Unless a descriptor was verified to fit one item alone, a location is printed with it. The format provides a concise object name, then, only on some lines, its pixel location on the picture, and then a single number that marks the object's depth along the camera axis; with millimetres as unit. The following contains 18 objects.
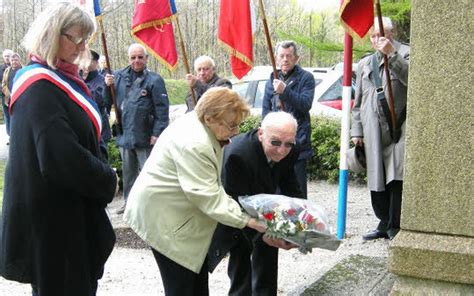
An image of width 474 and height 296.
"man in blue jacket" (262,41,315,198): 5887
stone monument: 2473
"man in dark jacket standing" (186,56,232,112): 6623
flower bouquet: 3404
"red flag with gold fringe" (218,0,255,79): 5738
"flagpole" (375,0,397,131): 4699
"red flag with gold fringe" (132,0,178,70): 6316
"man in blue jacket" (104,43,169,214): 7094
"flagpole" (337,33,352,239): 5441
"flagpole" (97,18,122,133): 7268
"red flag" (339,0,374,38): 4855
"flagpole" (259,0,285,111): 5582
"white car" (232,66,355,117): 10258
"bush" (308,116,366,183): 9031
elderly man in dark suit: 3664
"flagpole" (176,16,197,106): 6062
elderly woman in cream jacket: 3096
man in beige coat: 5223
